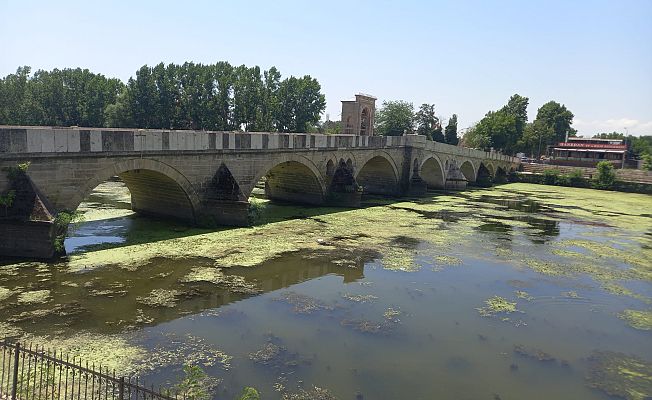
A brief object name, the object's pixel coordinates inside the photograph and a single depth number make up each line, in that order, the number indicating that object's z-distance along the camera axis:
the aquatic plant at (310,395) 8.39
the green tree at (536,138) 91.25
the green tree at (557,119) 104.88
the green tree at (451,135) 82.62
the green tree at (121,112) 56.31
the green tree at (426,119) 86.19
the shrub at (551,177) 62.38
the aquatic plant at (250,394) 7.01
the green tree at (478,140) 80.75
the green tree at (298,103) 60.16
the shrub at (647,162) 78.19
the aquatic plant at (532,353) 10.71
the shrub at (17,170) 14.37
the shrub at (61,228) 15.05
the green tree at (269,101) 57.59
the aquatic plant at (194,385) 8.16
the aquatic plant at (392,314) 12.35
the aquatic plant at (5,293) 11.85
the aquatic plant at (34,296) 11.86
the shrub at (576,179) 60.88
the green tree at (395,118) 83.75
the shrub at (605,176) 58.47
